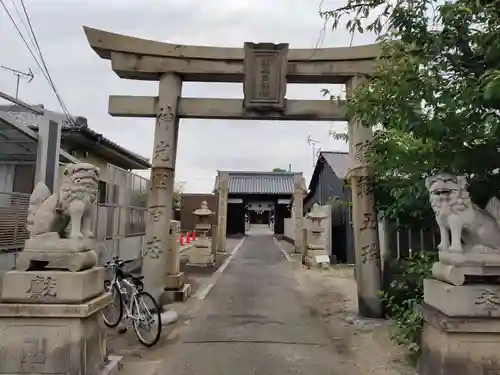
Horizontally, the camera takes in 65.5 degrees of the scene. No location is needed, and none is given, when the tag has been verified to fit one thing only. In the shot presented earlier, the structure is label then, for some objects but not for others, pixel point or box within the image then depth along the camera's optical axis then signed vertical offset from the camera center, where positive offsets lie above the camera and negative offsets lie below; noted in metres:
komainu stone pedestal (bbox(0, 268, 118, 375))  3.87 -0.95
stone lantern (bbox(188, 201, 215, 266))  15.53 -0.82
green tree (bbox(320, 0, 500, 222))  3.81 +1.52
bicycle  5.76 -1.14
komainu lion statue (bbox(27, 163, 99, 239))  4.15 +0.25
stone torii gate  7.28 +2.76
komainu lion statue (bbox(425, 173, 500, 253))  3.75 +0.17
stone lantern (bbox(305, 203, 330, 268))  15.43 -0.32
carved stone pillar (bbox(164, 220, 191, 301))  8.69 -1.05
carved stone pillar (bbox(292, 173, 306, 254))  21.11 +1.02
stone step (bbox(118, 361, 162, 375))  4.64 -1.70
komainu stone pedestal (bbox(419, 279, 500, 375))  3.61 -0.88
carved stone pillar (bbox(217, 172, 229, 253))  21.77 +0.85
